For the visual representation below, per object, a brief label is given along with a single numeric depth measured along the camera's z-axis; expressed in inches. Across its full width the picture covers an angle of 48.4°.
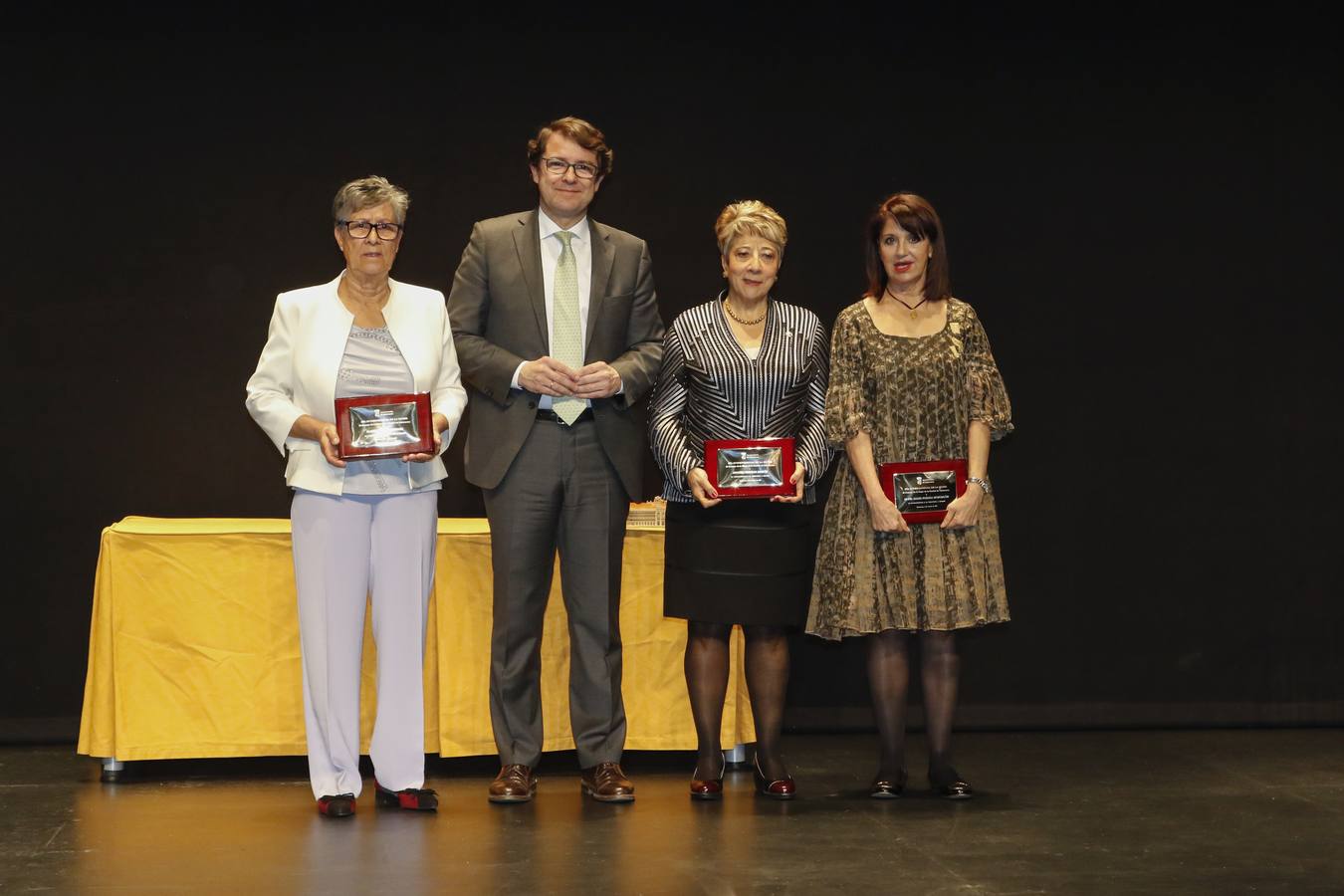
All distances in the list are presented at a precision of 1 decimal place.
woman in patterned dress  156.6
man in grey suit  155.3
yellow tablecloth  172.6
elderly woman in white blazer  149.9
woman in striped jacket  155.2
